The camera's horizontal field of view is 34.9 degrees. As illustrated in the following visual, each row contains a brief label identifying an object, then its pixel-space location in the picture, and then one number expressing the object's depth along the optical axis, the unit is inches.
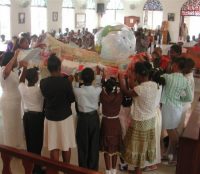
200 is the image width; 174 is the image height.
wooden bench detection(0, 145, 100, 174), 68.2
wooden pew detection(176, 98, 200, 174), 117.2
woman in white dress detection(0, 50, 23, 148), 140.1
